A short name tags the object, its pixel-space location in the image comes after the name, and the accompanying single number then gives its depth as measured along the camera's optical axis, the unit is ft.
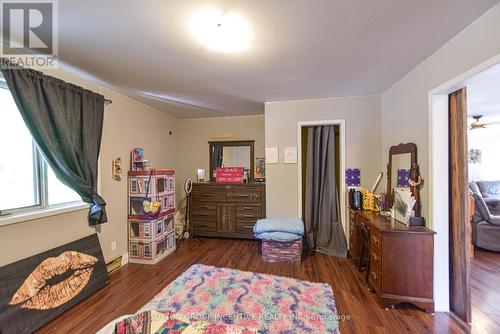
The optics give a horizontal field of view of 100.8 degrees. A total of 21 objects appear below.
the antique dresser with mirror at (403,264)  6.22
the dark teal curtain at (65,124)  5.92
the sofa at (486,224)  10.32
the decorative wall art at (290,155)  10.88
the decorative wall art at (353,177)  10.32
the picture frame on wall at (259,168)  13.56
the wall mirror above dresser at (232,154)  13.84
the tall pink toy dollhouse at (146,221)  9.65
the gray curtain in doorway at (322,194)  10.84
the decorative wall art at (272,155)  11.02
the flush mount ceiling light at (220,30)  4.61
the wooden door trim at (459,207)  6.04
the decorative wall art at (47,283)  5.29
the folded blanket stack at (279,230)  9.34
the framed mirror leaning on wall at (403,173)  7.05
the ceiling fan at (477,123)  12.27
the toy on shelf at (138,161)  10.13
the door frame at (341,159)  10.44
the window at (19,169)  5.90
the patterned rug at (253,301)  5.82
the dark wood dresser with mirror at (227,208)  12.35
